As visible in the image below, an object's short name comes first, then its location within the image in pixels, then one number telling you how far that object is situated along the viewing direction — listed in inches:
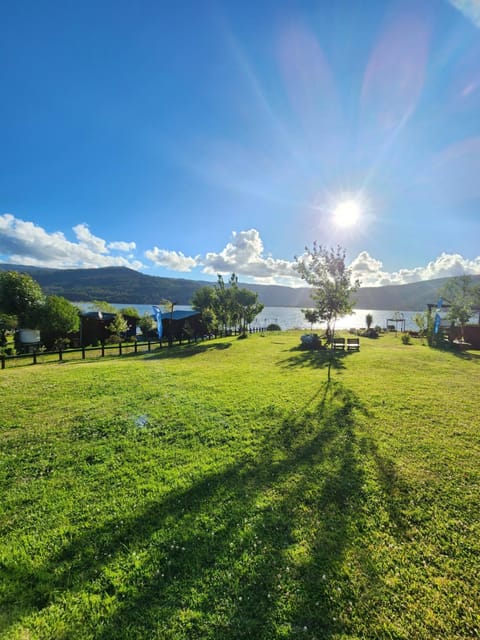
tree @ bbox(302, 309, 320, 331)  1047.6
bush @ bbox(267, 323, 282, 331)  1980.8
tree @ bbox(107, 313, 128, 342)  1221.1
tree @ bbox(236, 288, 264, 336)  1445.6
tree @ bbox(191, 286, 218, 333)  1247.2
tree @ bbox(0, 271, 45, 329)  1098.1
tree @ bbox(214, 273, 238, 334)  1307.8
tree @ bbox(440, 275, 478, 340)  972.6
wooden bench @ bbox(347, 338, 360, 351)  779.6
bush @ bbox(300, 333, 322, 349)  824.3
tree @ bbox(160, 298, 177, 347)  1577.3
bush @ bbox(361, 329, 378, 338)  1266.7
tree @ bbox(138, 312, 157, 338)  1611.2
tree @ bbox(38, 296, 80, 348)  1081.4
